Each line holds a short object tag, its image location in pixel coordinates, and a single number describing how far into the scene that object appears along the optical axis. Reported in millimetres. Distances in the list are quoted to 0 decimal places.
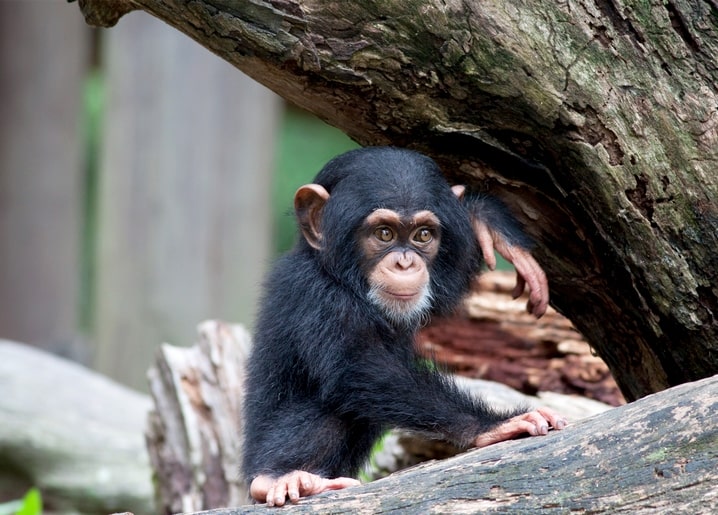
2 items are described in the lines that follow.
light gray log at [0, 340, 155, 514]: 13844
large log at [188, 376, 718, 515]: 5512
